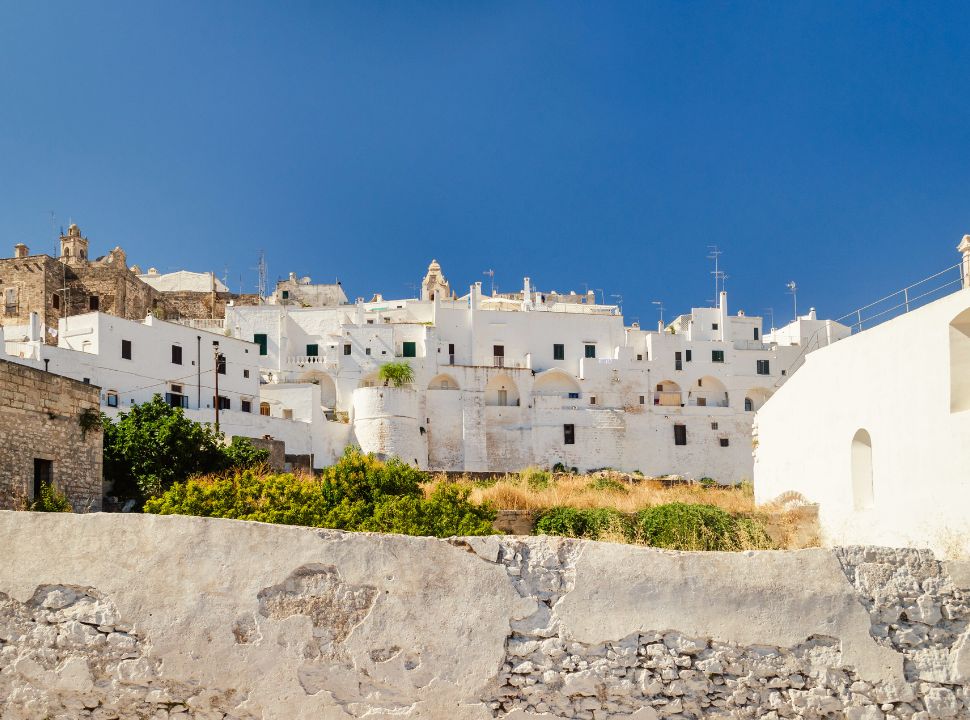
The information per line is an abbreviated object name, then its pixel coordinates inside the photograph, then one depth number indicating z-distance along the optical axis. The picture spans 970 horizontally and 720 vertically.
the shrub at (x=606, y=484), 28.56
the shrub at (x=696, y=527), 12.54
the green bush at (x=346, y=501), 14.12
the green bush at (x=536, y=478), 26.72
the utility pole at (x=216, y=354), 38.38
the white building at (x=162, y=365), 34.94
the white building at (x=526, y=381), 46.75
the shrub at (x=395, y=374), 46.16
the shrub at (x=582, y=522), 15.82
